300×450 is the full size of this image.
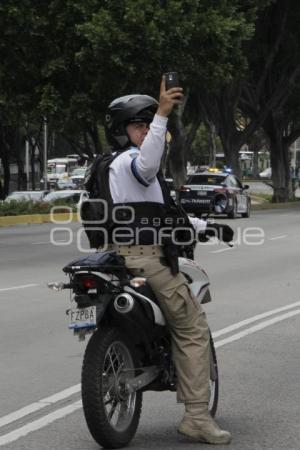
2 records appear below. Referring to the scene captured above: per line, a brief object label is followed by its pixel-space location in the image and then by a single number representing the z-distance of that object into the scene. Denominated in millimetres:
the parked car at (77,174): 61544
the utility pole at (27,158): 63500
